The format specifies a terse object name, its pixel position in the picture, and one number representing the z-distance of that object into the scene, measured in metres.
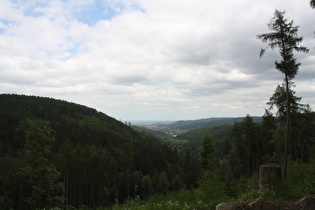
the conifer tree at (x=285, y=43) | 12.62
